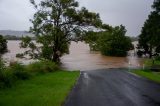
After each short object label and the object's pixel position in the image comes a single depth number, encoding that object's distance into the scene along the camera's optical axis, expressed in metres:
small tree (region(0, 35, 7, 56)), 40.30
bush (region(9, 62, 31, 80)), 11.33
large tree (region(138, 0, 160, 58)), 24.18
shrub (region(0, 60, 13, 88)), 9.10
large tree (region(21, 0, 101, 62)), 21.77
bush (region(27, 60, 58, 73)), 14.62
